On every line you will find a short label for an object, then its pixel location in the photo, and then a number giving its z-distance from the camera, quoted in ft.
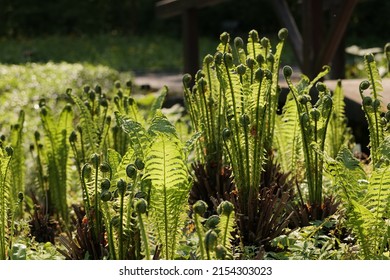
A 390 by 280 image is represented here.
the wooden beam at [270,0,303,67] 34.37
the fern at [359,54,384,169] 12.45
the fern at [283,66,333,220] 12.53
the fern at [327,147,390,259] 10.51
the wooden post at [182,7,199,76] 42.81
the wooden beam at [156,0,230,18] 39.44
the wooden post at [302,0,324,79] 29.81
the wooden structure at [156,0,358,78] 28.27
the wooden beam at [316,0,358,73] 28.05
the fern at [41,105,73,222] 16.69
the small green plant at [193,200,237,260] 8.79
